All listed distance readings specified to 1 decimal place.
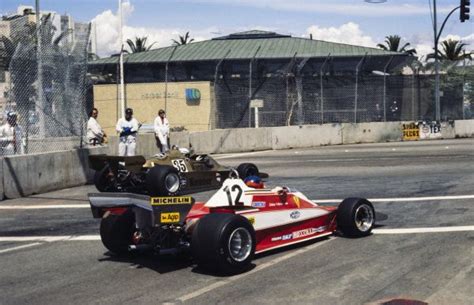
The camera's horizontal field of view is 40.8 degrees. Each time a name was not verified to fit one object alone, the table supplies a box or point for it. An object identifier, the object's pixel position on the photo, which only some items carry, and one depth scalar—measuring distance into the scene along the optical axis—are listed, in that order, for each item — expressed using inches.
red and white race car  256.7
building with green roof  1195.9
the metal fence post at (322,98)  1222.3
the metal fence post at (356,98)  1253.2
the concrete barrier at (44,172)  542.4
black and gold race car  438.5
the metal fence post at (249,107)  1120.2
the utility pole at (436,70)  1318.9
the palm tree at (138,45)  3558.1
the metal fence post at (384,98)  1286.9
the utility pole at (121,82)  1006.2
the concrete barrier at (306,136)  1122.7
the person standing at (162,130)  794.7
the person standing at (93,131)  682.2
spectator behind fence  555.8
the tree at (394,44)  3297.2
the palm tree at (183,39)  3655.0
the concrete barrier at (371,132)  1218.0
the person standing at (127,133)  671.9
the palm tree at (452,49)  2989.7
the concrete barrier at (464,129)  1323.8
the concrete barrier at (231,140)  992.9
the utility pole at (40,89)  585.6
